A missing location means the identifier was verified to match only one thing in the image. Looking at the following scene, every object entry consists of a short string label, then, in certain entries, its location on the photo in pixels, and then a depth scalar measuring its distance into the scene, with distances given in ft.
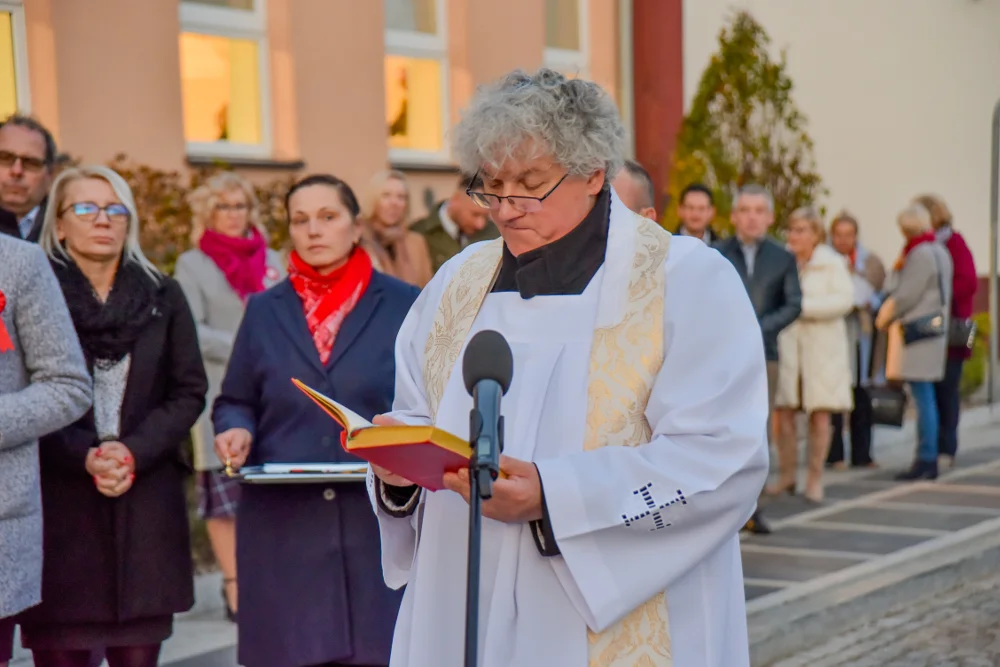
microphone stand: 7.89
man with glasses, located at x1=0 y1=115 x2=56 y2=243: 18.47
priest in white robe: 9.52
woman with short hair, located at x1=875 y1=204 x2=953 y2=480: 36.42
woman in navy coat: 15.58
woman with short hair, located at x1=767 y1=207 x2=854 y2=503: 32.53
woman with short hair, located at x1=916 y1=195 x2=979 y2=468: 37.93
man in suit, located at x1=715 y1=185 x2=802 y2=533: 28.84
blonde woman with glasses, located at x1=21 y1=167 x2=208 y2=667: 15.40
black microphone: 7.97
